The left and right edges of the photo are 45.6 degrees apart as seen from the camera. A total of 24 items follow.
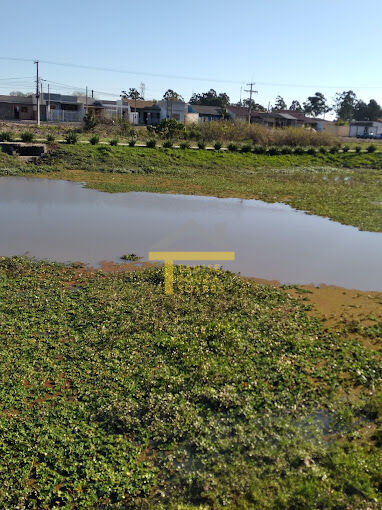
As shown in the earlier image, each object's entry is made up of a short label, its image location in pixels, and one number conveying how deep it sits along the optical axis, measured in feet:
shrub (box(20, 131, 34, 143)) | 96.68
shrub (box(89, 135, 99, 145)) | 102.76
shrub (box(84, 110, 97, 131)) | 136.05
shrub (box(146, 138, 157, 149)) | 108.88
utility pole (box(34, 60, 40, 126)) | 163.66
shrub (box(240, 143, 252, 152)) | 124.56
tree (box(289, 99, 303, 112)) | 376.27
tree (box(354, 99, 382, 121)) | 340.59
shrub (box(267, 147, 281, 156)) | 127.75
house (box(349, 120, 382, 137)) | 263.49
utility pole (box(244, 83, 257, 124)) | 193.77
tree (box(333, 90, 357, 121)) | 363.35
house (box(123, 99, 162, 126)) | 219.32
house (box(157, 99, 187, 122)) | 209.97
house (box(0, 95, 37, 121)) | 183.11
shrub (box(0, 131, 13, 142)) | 96.58
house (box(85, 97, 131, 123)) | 196.77
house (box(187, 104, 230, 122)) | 231.30
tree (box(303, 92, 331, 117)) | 370.32
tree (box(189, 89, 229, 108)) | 297.74
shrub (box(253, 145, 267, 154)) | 125.59
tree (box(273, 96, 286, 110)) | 364.42
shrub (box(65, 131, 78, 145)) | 101.46
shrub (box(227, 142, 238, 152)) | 122.45
